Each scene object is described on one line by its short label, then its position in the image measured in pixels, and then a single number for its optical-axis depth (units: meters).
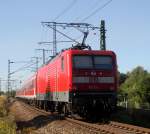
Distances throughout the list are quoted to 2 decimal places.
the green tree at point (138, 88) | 49.08
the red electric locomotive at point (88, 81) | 21.08
